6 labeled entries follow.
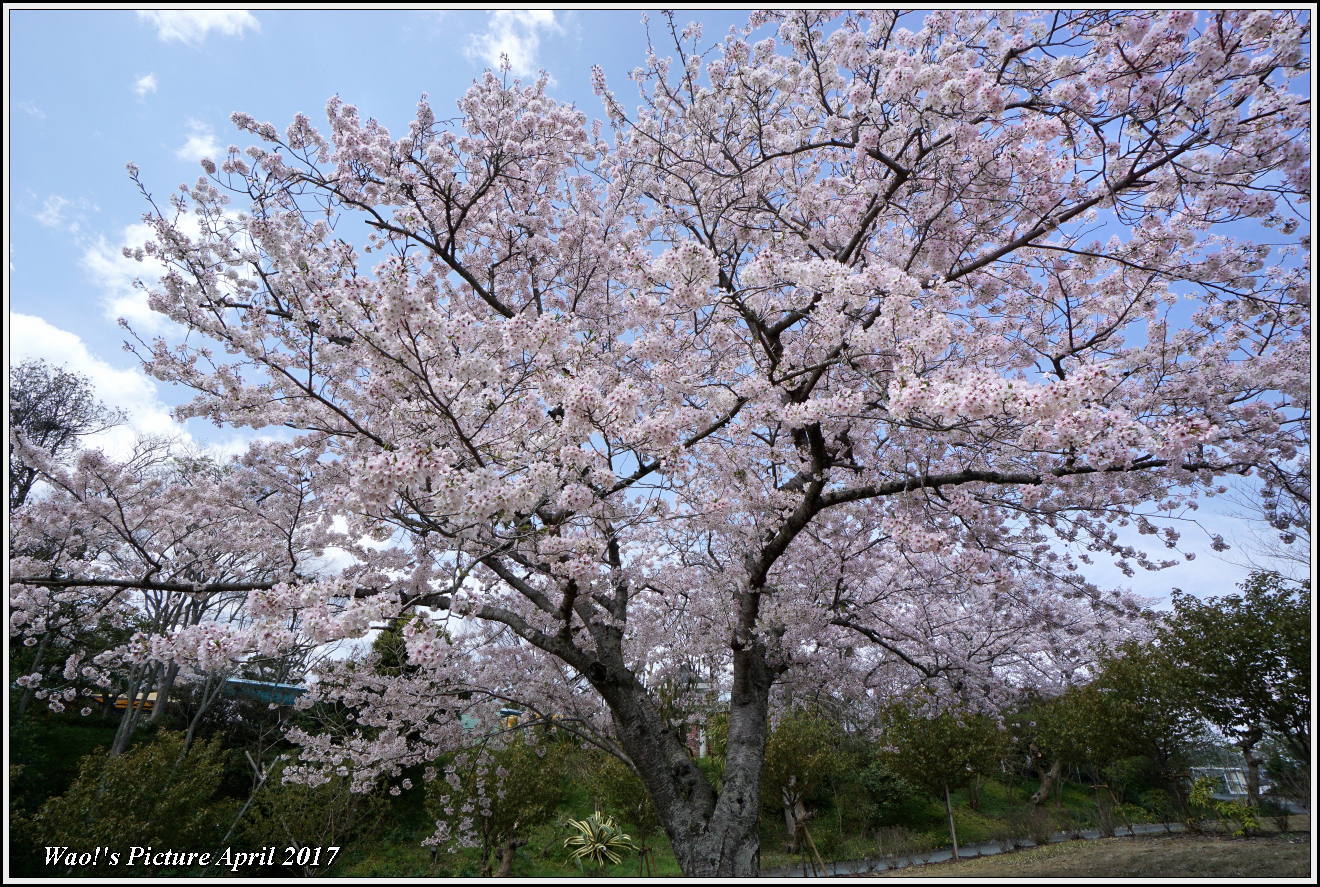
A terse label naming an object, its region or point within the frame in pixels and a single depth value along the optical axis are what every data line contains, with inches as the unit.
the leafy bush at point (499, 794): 386.3
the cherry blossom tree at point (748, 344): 155.7
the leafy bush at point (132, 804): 323.0
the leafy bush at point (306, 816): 373.1
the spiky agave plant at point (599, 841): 518.3
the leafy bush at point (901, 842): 543.5
